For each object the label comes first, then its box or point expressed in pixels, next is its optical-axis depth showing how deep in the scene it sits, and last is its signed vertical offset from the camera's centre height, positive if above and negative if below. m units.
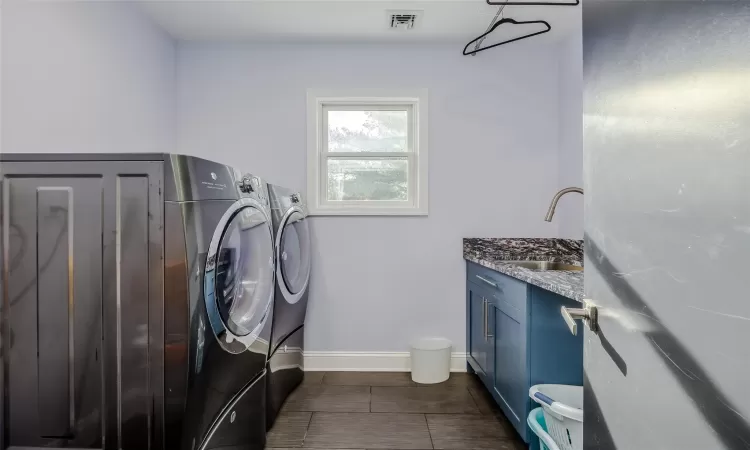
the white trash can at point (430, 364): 2.62 -0.93
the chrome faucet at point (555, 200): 2.12 +0.13
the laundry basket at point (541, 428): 1.41 -0.78
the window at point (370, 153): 2.87 +0.53
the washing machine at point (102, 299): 1.15 -0.22
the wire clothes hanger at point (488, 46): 2.26 +1.20
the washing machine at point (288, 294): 2.06 -0.41
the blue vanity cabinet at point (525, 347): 1.72 -0.56
